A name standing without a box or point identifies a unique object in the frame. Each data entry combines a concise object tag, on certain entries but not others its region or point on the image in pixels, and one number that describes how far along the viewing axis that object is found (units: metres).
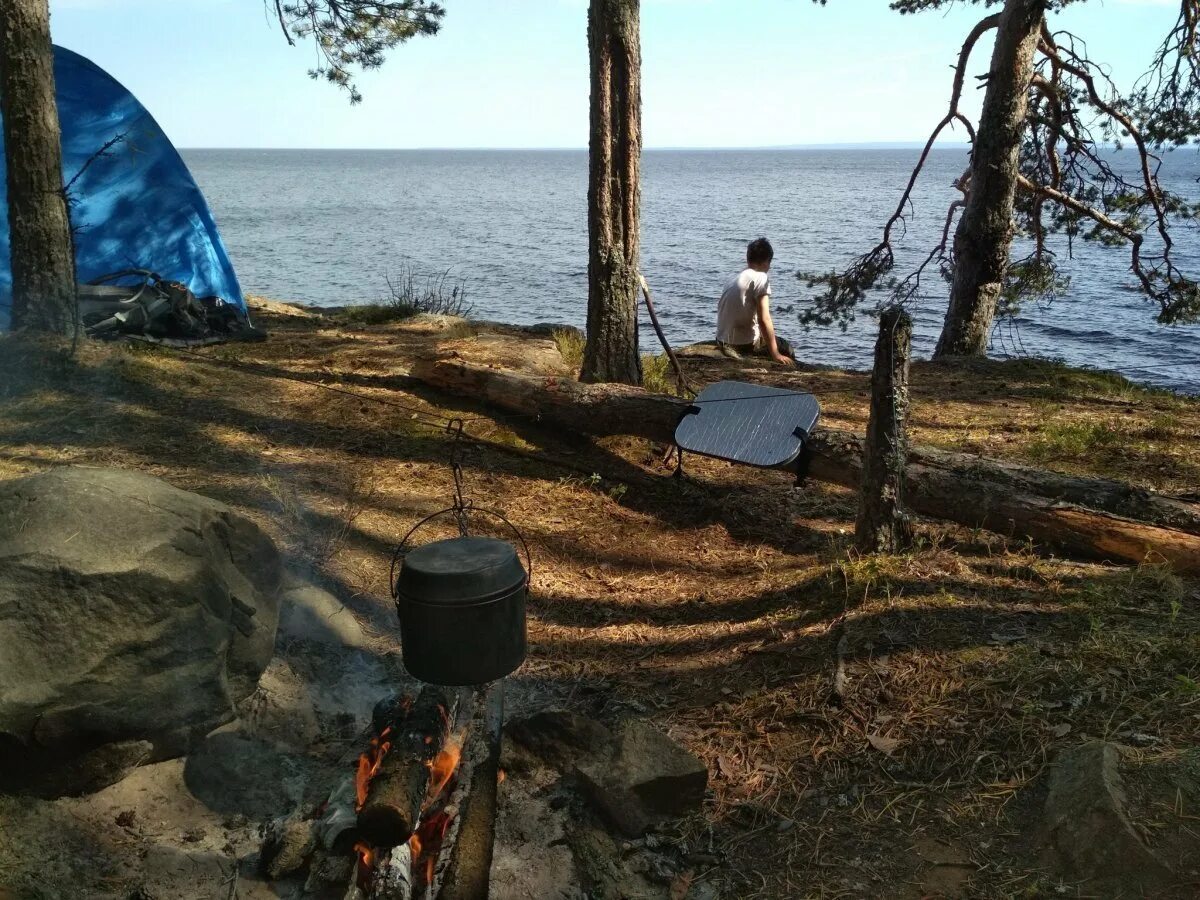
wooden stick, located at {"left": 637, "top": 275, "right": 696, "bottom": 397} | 7.39
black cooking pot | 3.40
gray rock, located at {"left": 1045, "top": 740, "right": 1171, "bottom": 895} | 2.90
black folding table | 5.73
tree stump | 4.73
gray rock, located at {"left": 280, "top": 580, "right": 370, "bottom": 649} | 4.68
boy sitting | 9.77
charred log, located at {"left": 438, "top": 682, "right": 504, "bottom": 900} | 3.27
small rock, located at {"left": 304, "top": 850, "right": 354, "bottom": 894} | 3.16
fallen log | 4.93
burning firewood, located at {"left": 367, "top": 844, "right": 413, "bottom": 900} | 3.06
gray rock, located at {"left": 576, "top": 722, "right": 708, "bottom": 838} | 3.60
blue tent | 10.90
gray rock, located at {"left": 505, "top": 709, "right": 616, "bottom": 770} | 3.91
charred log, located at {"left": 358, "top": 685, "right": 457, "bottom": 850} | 3.13
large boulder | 3.34
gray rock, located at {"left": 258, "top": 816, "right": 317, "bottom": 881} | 3.25
